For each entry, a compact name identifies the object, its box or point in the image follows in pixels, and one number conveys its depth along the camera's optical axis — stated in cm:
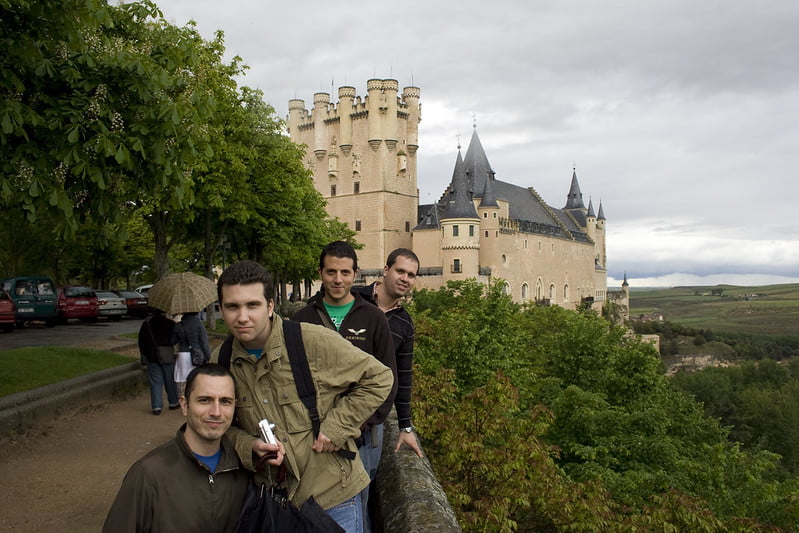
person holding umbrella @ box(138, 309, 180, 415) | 1007
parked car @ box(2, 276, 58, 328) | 2280
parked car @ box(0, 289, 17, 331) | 2128
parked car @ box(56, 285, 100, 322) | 2645
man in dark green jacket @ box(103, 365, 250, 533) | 293
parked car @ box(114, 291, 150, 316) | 3191
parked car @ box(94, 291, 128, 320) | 2884
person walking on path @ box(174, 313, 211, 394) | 998
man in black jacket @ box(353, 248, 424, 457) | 471
